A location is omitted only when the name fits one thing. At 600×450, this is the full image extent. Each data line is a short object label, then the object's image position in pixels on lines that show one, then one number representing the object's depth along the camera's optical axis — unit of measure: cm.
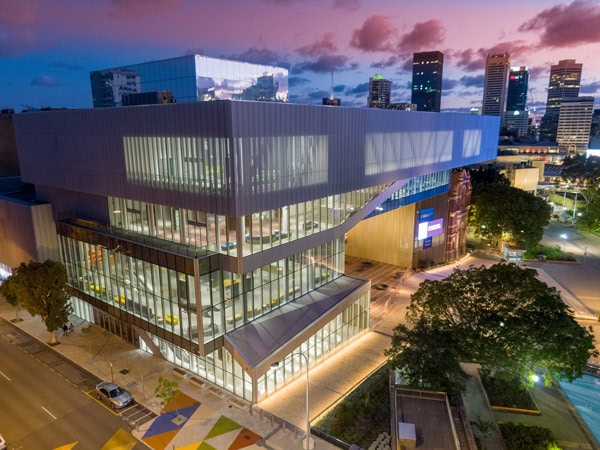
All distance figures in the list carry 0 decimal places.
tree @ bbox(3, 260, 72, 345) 3706
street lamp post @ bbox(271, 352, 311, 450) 2477
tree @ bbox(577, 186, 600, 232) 7072
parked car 2989
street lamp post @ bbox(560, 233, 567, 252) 7244
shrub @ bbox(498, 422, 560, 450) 2591
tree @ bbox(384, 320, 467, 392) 2750
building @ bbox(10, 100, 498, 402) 2980
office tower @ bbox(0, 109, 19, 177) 7506
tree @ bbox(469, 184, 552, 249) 6284
